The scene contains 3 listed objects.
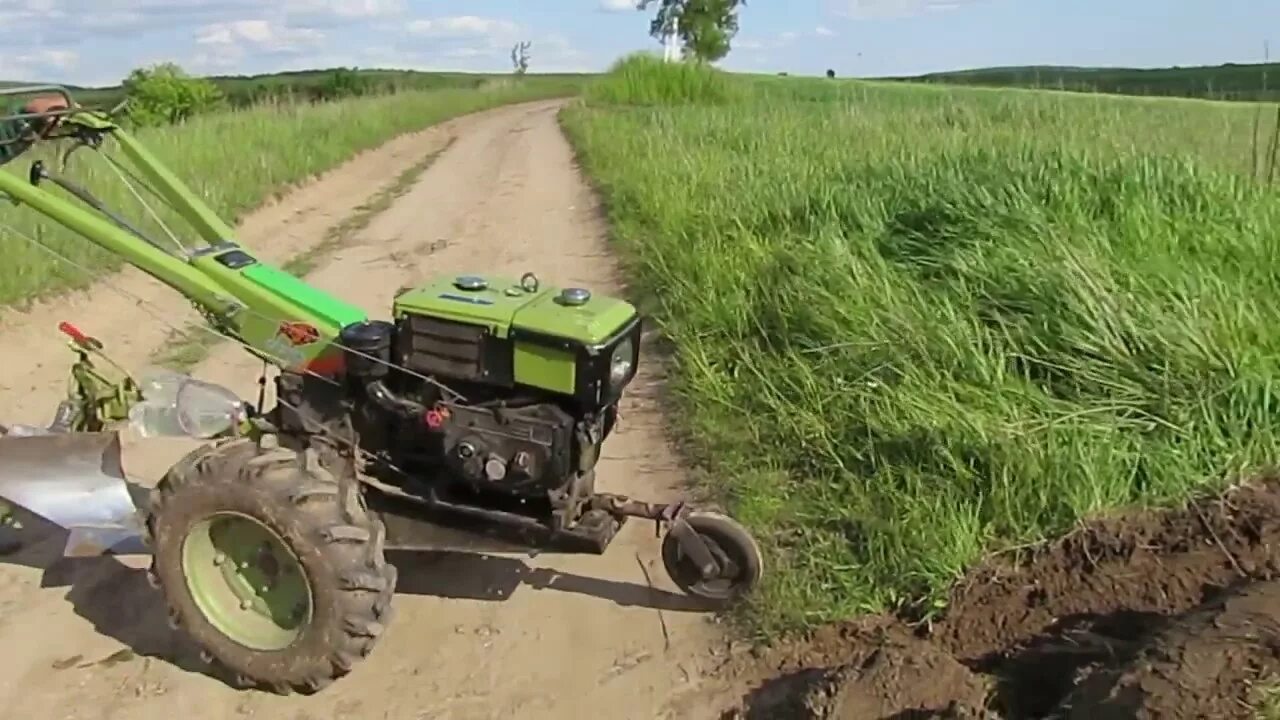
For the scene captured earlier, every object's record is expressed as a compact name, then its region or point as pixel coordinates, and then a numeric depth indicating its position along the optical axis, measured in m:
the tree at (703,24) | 51.59
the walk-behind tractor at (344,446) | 3.75
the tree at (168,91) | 38.56
